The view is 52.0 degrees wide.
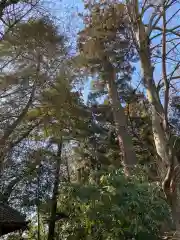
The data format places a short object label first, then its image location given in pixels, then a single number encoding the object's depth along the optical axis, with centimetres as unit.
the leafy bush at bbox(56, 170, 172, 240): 296
